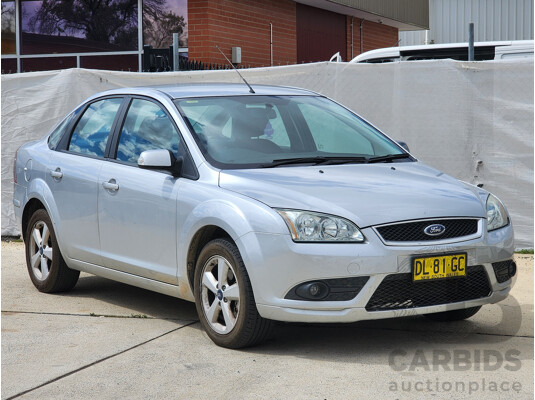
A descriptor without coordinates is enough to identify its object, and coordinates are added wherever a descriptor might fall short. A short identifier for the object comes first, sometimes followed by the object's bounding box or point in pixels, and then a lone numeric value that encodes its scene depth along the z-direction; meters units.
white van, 13.03
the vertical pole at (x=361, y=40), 22.39
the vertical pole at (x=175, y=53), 10.70
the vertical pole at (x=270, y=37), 17.78
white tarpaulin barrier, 9.55
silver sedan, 5.35
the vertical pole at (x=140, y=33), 16.06
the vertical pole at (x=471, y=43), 9.88
